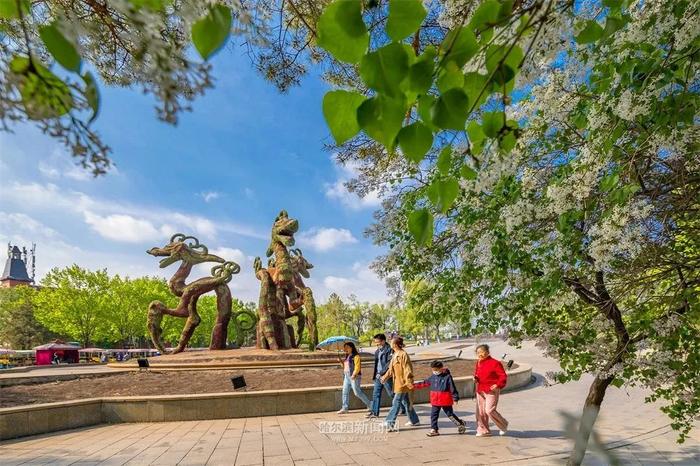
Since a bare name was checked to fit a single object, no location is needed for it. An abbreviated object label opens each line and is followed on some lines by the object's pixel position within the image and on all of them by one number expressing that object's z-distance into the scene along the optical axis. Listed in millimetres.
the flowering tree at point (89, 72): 989
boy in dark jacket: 8111
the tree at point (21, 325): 53094
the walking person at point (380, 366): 9477
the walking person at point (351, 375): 9703
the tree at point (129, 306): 44500
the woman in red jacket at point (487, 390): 7727
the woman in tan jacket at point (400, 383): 8469
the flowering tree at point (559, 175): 1314
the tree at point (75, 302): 41594
